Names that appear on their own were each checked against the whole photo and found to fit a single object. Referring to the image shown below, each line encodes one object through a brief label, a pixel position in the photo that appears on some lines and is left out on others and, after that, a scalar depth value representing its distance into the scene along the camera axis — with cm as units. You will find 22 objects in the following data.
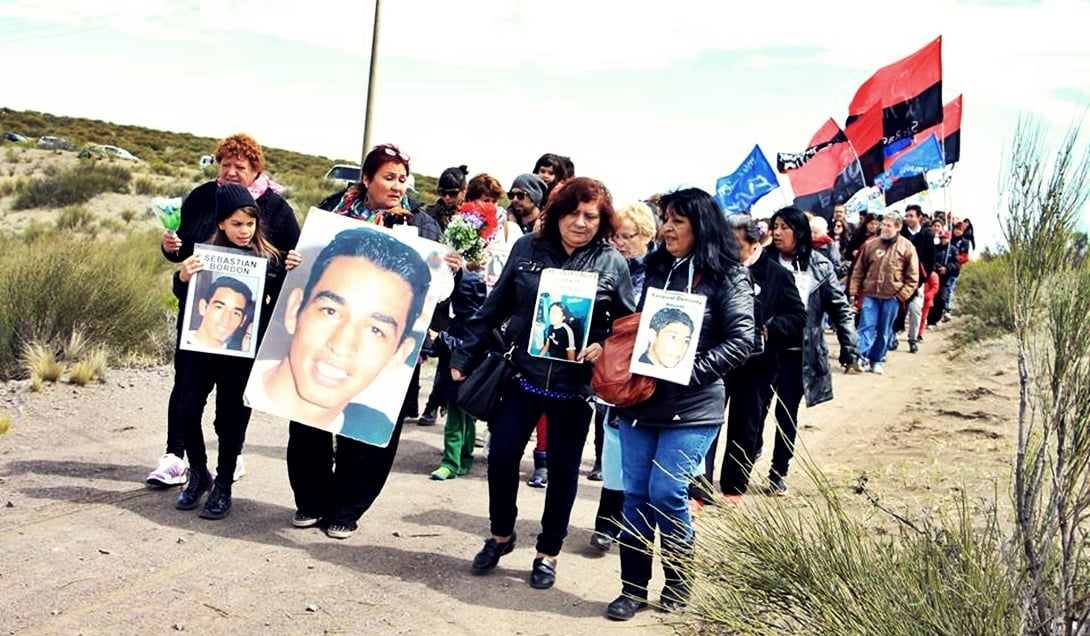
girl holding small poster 654
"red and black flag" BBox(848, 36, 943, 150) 1750
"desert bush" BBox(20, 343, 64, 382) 994
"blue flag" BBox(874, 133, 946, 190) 1864
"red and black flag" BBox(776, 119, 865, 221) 1834
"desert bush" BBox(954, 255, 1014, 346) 1962
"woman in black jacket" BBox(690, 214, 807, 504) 775
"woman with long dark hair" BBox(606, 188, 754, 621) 546
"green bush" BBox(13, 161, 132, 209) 3228
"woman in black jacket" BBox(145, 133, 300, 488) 687
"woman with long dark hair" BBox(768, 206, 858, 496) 840
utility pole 2000
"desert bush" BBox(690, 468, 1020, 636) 347
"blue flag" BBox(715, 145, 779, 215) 1556
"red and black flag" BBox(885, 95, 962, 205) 1866
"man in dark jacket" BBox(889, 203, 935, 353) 1870
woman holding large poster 641
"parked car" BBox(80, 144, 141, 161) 4241
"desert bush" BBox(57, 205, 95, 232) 2767
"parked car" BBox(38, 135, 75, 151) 4394
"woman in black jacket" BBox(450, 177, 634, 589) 587
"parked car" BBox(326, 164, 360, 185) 4594
